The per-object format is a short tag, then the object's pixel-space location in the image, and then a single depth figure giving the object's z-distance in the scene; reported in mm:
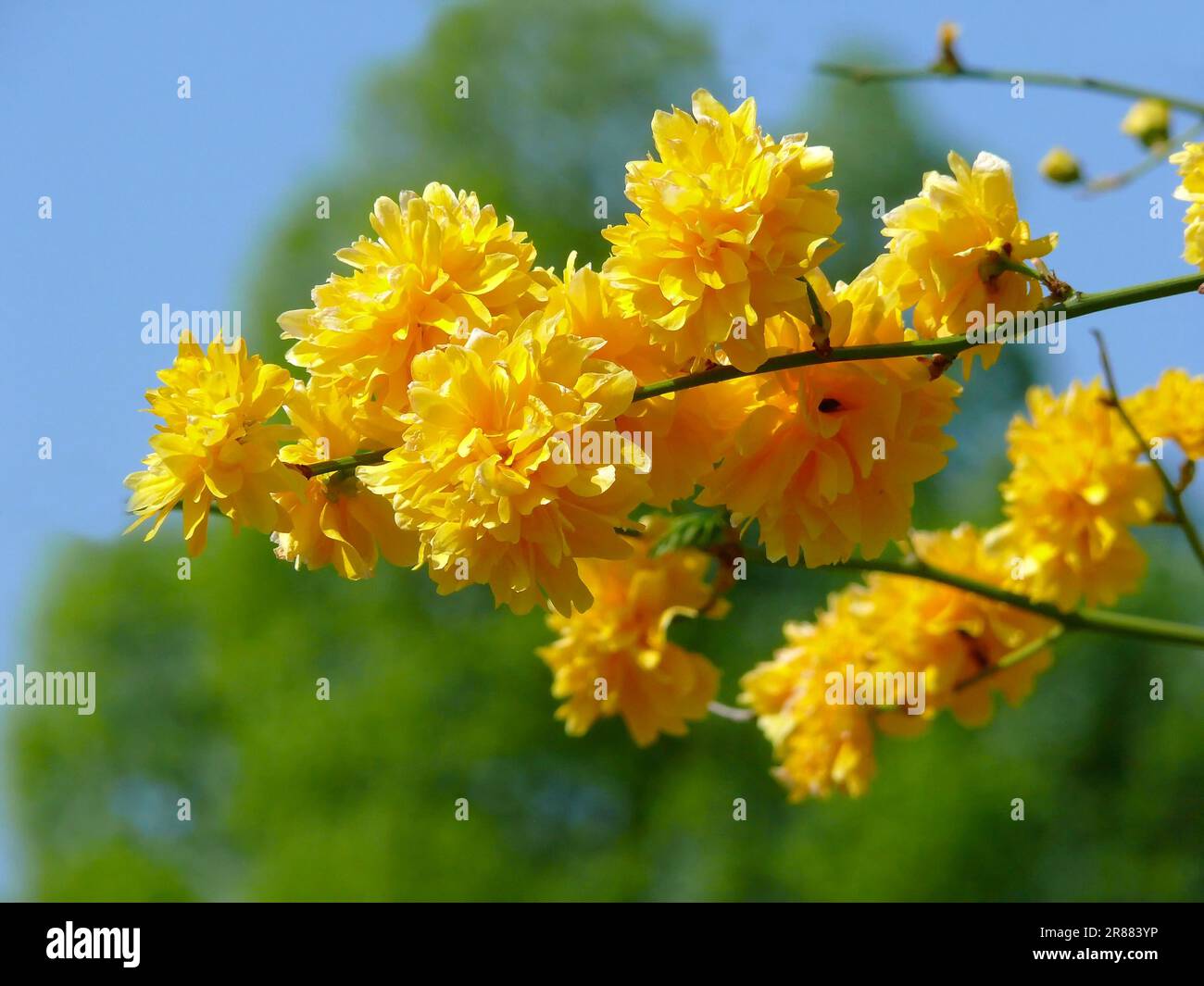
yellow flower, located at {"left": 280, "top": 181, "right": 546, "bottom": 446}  879
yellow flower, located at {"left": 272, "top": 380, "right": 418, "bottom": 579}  887
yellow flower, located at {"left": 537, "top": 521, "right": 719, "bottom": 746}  1038
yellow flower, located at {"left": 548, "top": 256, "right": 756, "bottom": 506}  873
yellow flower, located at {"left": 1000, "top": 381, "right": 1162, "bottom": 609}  1041
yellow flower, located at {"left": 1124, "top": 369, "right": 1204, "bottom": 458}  1041
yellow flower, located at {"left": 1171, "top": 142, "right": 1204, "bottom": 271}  879
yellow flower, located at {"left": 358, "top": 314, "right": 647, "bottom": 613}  856
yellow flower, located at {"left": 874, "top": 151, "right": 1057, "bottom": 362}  883
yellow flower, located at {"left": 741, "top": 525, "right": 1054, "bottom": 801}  1044
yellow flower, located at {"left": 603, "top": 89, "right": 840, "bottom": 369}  859
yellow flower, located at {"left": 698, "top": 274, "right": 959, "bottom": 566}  880
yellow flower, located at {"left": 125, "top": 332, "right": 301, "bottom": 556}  878
